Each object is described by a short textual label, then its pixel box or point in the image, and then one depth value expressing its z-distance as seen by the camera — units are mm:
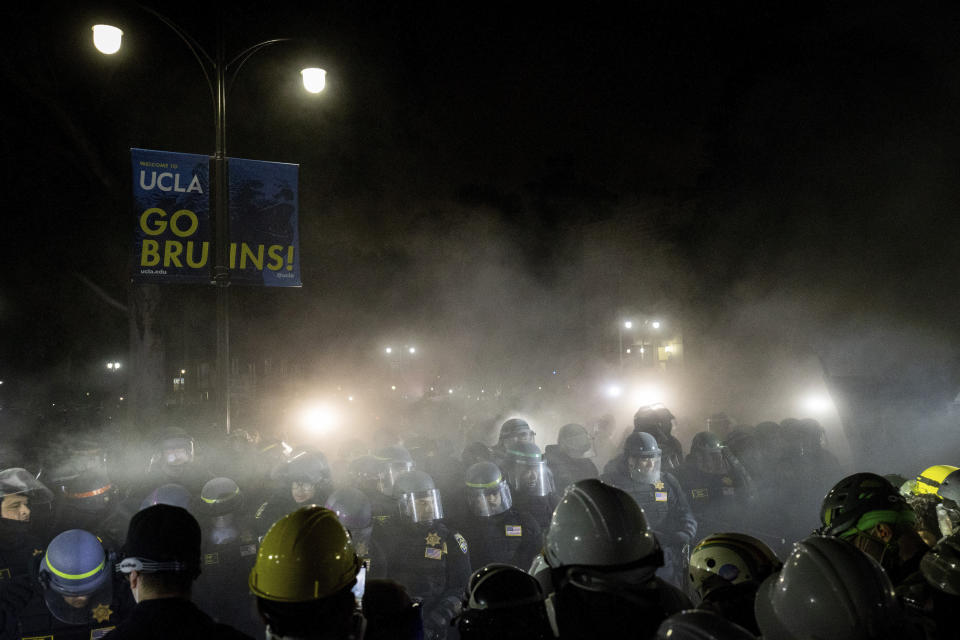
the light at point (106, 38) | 6262
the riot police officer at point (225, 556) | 5117
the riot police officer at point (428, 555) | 5004
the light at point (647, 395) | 19656
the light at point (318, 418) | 15867
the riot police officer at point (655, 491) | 6254
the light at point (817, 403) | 14953
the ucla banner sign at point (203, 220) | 6492
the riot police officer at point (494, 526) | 6012
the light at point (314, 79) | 7152
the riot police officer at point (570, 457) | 7930
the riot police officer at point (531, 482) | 6766
